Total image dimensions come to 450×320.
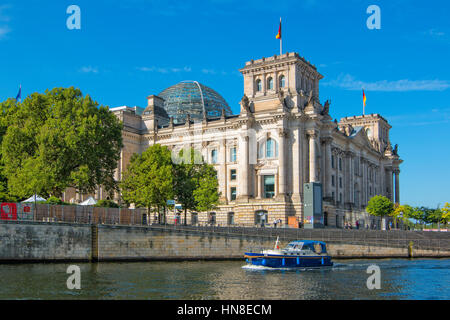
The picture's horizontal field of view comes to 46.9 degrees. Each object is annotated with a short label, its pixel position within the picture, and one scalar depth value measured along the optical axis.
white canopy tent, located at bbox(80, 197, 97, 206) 62.92
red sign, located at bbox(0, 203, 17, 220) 50.50
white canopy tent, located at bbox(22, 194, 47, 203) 56.88
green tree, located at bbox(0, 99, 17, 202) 64.88
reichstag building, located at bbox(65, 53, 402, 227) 88.38
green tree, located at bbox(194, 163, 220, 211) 77.38
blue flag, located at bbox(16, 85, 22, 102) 82.06
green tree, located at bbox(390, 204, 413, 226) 115.89
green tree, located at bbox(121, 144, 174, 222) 71.94
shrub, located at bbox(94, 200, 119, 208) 61.62
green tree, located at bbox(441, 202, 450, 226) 104.16
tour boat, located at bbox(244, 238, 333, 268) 49.12
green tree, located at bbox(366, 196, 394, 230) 108.25
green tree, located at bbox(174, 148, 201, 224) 78.31
